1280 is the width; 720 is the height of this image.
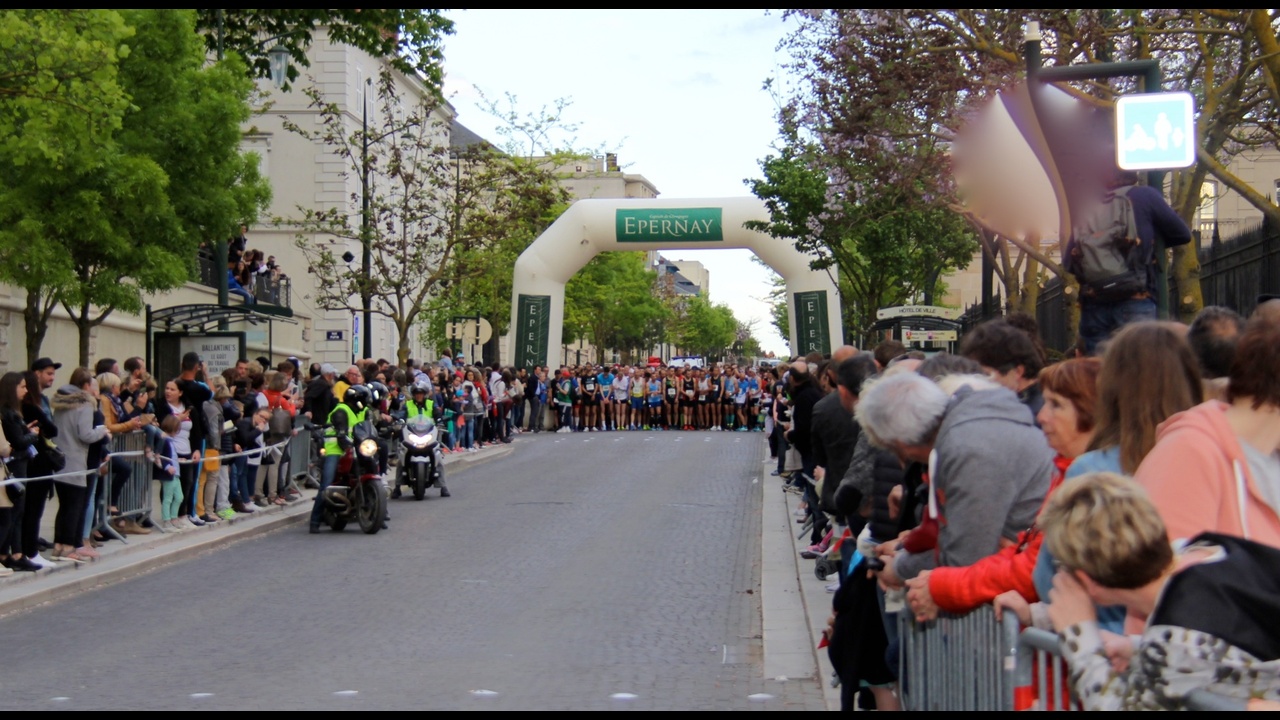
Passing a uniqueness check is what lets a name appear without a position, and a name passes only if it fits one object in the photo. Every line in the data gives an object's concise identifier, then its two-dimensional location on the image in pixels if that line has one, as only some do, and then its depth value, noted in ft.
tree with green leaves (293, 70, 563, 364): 111.86
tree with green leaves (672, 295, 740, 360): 439.22
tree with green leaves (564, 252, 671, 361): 211.00
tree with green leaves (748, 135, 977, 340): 106.22
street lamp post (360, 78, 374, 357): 105.13
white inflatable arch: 118.32
